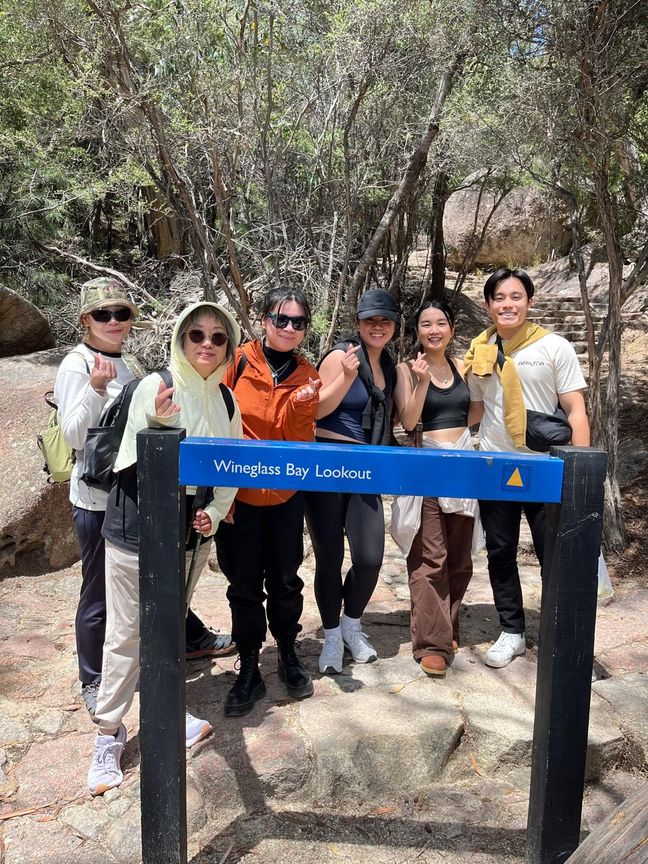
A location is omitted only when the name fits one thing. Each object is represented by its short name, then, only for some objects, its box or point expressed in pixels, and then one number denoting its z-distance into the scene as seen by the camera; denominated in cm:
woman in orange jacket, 335
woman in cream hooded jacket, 291
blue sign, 238
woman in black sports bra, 379
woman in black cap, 364
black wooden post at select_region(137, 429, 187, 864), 240
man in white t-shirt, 367
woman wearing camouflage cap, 309
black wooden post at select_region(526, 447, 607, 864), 236
